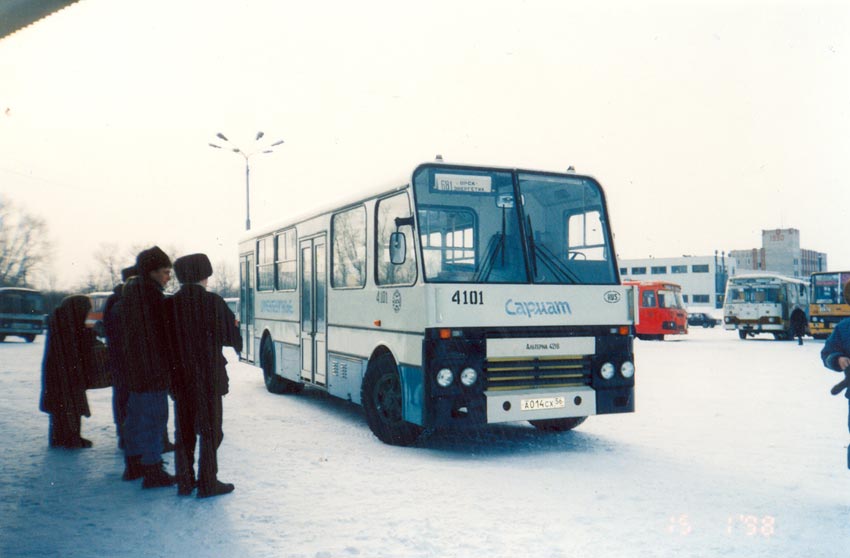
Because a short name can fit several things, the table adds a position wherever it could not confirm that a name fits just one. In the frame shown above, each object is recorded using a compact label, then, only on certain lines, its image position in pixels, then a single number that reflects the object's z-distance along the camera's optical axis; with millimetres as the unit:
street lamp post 29639
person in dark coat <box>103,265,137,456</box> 6875
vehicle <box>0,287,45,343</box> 27453
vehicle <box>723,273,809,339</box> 31609
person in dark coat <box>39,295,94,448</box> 7867
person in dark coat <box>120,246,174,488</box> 6043
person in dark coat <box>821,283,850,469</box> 5195
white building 97938
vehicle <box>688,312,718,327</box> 50562
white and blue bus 7422
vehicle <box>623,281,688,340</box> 32219
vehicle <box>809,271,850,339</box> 28656
